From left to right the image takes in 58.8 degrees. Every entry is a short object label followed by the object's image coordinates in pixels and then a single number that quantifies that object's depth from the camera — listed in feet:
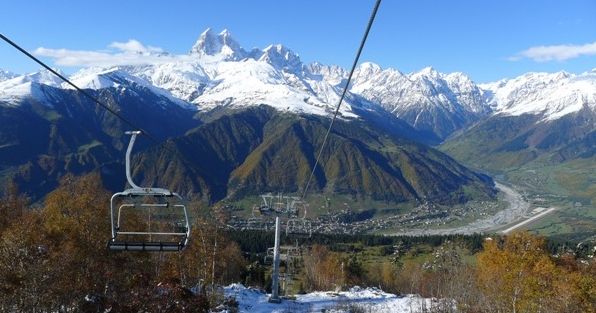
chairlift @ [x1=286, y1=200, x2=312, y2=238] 128.47
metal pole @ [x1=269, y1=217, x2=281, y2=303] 138.43
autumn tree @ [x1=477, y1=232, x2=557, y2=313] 150.61
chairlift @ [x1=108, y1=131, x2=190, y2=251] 54.29
